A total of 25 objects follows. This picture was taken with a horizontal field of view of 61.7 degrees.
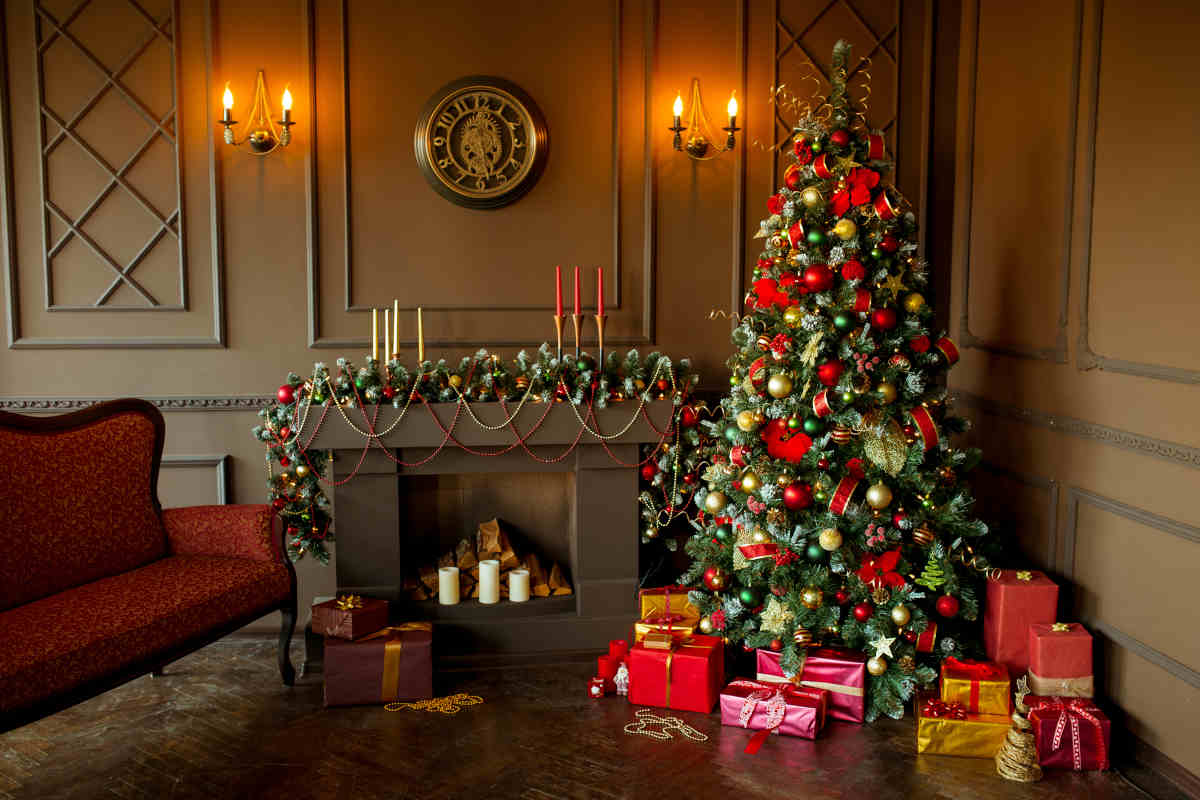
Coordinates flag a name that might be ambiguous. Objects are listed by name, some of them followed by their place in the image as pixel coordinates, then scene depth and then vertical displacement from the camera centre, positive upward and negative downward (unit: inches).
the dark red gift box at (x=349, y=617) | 147.2 -42.8
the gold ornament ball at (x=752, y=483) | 145.6 -21.8
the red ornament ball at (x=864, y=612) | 140.1 -38.8
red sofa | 115.0 -34.0
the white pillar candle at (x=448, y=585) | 164.9 -42.0
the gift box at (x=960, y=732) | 129.1 -51.3
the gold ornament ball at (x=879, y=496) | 137.9 -22.3
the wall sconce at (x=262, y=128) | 169.3 +34.0
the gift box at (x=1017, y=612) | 138.5 -38.4
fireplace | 159.2 -30.3
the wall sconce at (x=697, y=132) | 176.6 +35.1
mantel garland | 157.2 -11.2
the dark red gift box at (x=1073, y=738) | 126.1 -50.6
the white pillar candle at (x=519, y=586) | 166.2 -42.4
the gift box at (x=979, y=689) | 131.7 -46.6
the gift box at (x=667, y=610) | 155.0 -44.2
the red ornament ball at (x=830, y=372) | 138.4 -5.4
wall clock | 173.8 +32.7
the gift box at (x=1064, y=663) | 132.6 -43.3
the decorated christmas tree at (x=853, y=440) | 139.8 -15.2
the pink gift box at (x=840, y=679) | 140.3 -48.6
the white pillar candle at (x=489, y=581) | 165.8 -41.6
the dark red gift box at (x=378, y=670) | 144.6 -49.4
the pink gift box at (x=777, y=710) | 135.5 -51.4
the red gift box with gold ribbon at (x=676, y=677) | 143.8 -49.8
